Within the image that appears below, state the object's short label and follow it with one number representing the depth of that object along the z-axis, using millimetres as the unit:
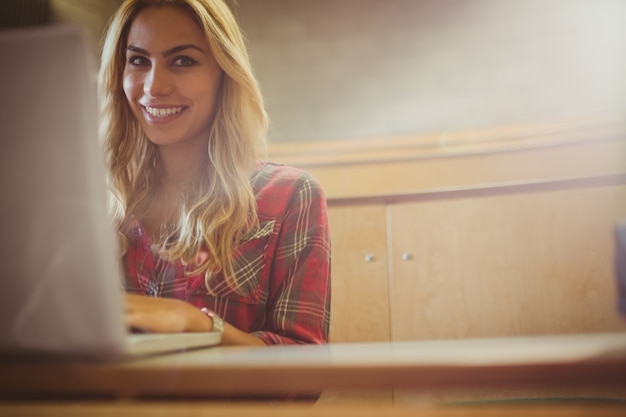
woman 789
